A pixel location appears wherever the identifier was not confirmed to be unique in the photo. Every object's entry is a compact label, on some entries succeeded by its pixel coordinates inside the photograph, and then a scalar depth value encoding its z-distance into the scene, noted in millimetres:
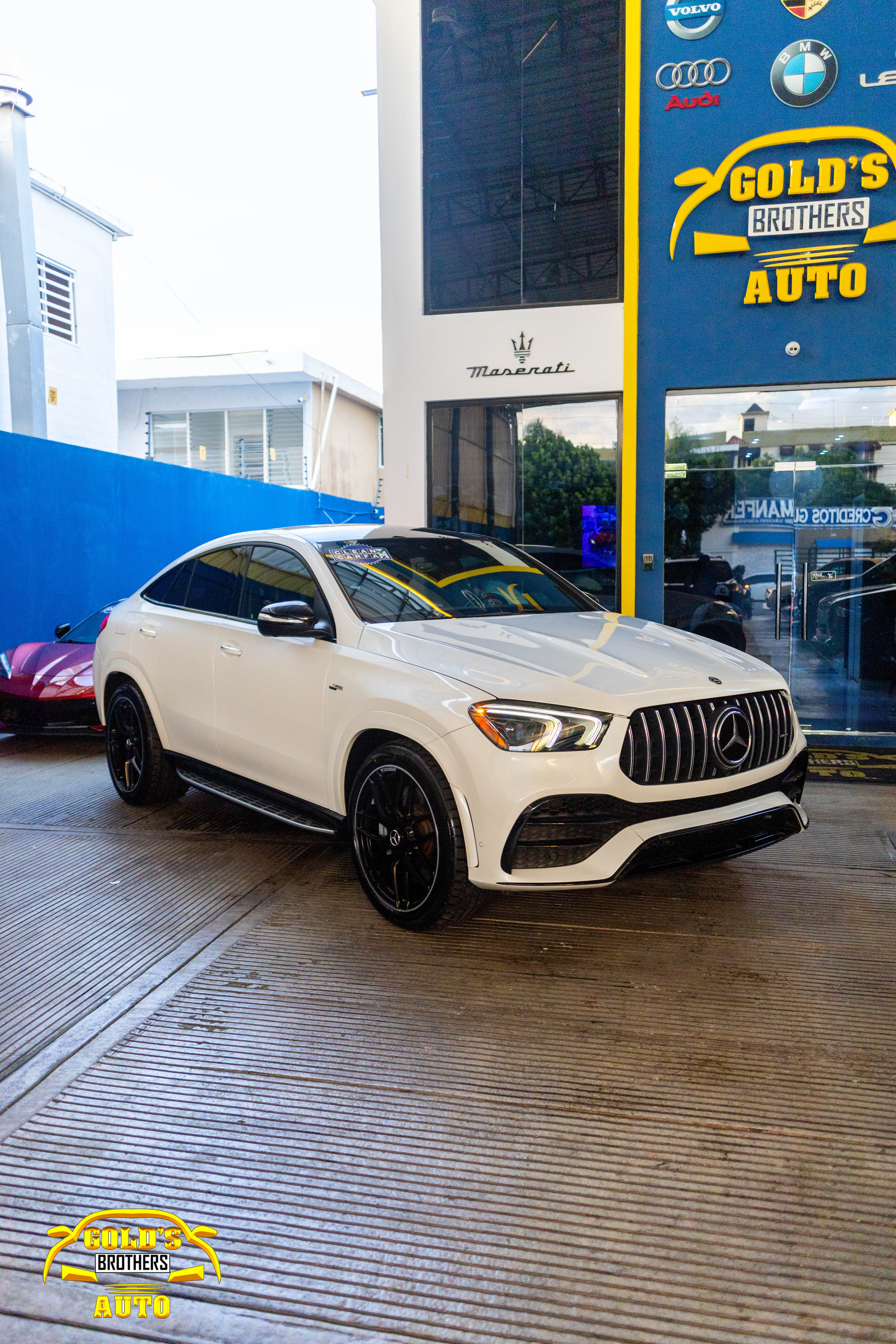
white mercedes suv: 3637
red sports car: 8102
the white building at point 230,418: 24766
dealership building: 8102
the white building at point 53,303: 15492
